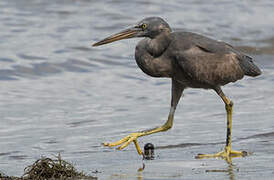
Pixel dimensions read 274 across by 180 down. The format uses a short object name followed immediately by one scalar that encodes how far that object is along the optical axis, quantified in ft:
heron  53.72
